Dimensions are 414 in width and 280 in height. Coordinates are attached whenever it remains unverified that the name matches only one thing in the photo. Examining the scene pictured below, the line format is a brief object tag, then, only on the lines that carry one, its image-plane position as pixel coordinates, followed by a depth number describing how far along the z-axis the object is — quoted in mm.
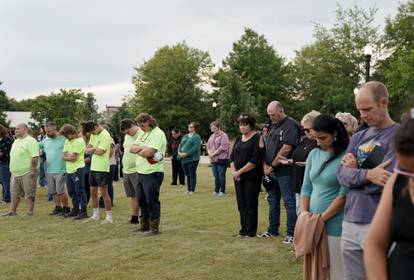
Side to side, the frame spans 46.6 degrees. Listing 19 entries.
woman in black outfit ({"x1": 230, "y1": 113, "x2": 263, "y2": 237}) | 7324
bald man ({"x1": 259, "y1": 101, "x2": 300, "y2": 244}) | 6922
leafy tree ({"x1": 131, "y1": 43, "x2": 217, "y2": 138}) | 54656
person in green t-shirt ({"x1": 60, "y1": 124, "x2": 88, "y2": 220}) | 9477
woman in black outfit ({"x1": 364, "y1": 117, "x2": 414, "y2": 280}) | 1919
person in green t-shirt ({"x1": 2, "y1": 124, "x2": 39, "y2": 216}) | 9844
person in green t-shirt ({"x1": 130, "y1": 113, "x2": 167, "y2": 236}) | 7621
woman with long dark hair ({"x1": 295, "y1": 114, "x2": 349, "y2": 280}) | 3637
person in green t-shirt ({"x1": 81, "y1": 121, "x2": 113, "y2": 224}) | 8805
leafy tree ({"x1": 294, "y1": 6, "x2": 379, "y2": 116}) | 41281
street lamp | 17597
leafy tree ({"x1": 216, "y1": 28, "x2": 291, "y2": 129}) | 48625
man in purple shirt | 3055
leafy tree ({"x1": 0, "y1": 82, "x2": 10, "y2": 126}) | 57422
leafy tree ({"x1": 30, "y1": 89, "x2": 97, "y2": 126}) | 65562
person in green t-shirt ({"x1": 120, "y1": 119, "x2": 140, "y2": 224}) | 8641
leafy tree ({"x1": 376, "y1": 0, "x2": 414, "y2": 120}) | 31875
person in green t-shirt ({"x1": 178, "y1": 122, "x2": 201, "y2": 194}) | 13367
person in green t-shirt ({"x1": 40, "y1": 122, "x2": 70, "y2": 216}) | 9953
